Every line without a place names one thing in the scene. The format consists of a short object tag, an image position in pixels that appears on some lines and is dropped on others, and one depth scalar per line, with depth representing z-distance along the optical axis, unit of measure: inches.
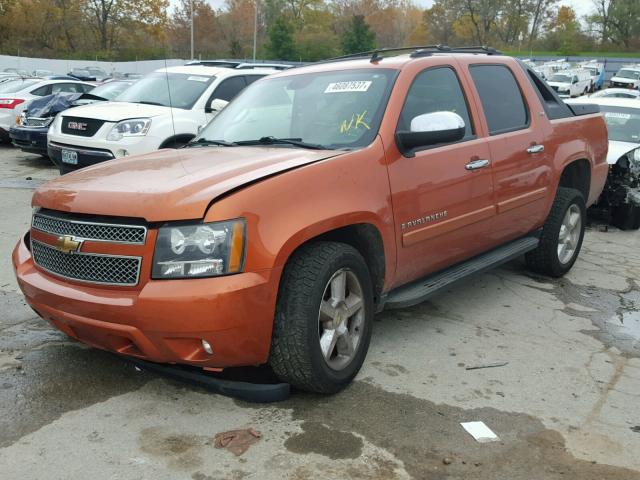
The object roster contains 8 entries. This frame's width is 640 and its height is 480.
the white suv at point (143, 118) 338.0
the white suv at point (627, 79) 1389.0
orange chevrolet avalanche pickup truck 118.6
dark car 467.5
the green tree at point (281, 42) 2346.2
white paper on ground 123.5
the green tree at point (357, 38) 2283.5
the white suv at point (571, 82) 1396.4
